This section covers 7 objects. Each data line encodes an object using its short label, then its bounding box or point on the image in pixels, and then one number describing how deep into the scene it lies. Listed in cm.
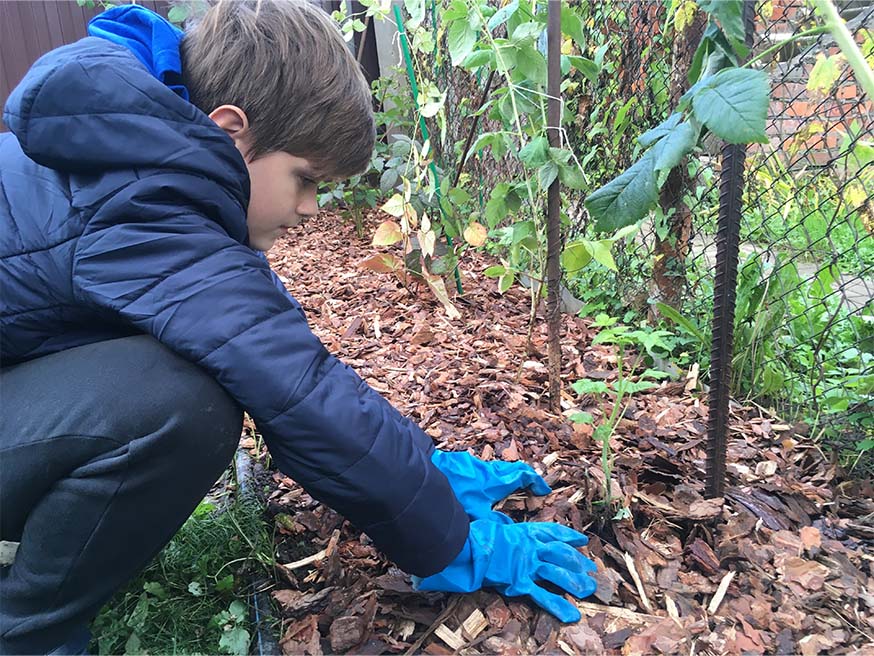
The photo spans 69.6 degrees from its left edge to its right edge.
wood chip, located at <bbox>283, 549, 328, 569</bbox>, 138
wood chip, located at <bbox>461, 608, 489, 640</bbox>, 121
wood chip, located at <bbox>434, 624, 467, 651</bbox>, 119
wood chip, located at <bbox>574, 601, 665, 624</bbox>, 121
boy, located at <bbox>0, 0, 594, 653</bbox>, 102
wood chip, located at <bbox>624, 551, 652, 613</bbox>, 125
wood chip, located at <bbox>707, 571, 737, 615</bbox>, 122
